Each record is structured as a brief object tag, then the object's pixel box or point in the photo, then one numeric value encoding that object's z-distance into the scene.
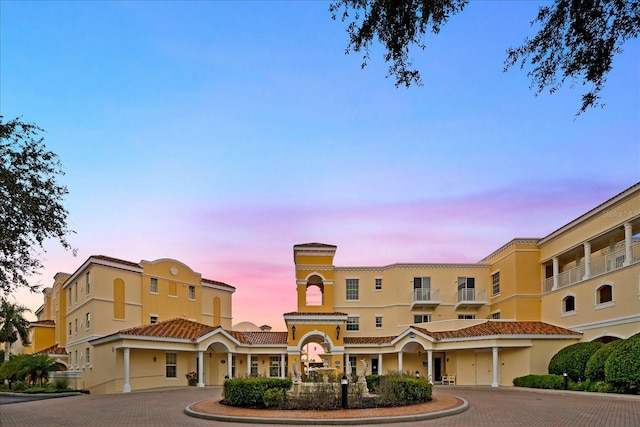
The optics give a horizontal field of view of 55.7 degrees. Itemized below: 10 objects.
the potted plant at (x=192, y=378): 37.03
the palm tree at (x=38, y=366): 36.47
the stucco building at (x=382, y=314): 32.22
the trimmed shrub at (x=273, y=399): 18.94
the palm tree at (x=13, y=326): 53.84
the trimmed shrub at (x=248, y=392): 19.42
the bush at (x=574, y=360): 28.44
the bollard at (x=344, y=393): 18.25
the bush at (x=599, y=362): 25.25
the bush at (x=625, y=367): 22.30
